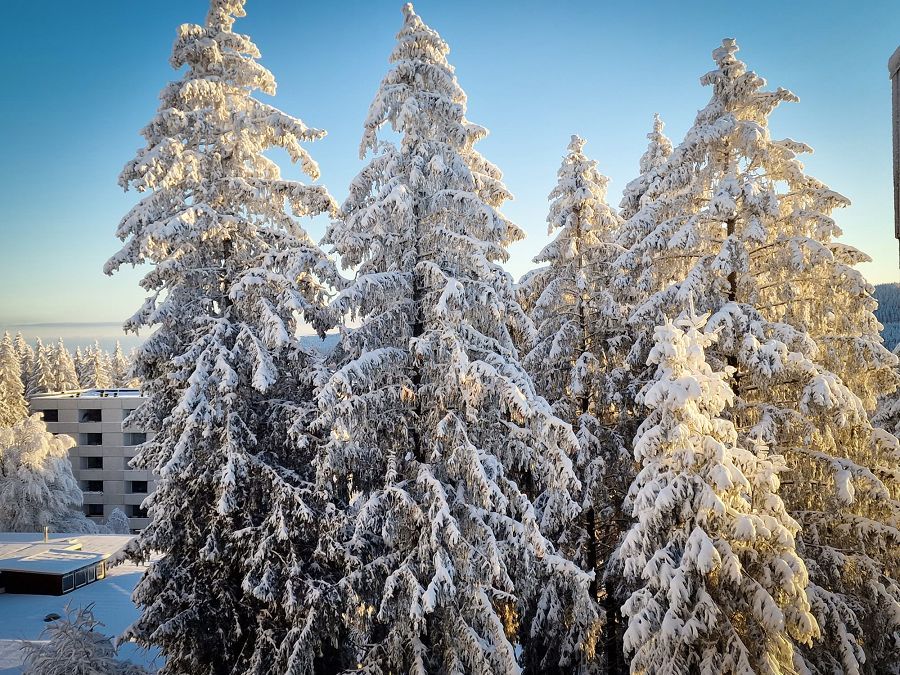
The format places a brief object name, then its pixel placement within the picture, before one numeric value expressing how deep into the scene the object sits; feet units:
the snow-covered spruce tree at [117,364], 299.38
